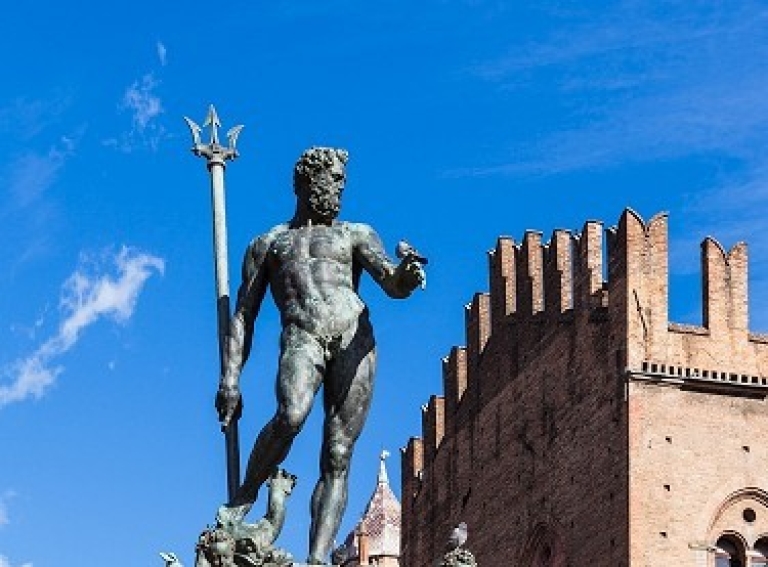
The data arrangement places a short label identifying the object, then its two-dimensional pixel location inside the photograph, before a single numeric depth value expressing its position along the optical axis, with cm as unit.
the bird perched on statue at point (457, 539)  1441
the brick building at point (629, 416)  4928
